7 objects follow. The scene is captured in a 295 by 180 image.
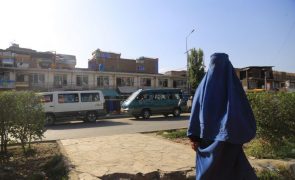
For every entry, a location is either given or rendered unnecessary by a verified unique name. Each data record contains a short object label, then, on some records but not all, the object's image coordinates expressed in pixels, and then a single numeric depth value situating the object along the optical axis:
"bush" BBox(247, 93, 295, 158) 6.50
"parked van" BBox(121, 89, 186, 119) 20.89
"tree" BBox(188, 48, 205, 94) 40.44
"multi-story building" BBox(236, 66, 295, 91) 57.66
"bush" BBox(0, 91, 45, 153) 6.75
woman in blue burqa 2.68
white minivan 18.45
